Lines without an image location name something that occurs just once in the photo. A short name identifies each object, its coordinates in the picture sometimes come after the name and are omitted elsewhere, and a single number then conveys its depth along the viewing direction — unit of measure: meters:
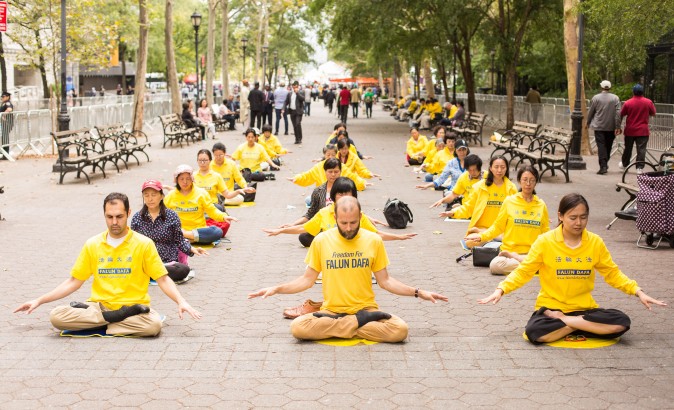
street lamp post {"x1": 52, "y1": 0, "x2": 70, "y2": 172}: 20.64
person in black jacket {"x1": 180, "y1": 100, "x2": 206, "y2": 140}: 31.14
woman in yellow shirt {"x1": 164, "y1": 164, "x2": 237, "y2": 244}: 11.02
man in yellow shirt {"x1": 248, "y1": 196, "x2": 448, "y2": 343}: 7.17
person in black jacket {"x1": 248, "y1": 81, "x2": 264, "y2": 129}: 33.62
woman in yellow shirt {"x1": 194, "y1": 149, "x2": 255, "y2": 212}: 12.76
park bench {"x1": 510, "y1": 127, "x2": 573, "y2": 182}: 19.58
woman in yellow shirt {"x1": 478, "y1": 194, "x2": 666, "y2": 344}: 7.25
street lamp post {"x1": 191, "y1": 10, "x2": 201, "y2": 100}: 39.81
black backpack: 13.34
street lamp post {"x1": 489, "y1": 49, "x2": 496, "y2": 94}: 43.32
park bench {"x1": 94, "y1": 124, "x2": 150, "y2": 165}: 22.88
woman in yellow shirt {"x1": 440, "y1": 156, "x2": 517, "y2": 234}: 10.99
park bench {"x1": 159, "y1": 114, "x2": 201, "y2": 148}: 29.02
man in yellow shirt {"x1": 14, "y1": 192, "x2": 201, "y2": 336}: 7.42
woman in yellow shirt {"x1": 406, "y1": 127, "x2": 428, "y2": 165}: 22.62
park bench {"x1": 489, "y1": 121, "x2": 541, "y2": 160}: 22.81
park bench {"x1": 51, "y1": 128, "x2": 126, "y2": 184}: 19.42
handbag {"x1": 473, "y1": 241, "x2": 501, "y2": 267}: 10.53
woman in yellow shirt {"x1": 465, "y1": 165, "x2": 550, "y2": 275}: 9.64
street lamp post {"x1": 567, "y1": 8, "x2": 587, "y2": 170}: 21.58
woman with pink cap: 9.28
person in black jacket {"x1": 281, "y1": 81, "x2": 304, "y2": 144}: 31.27
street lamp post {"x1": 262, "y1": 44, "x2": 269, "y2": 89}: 59.88
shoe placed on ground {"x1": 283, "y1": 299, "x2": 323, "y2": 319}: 7.88
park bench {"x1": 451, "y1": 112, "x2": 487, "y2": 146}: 30.06
